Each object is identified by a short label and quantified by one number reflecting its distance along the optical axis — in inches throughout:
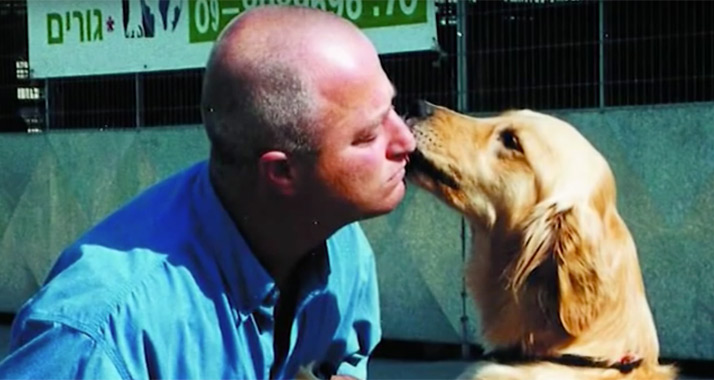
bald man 80.0
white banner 395.9
